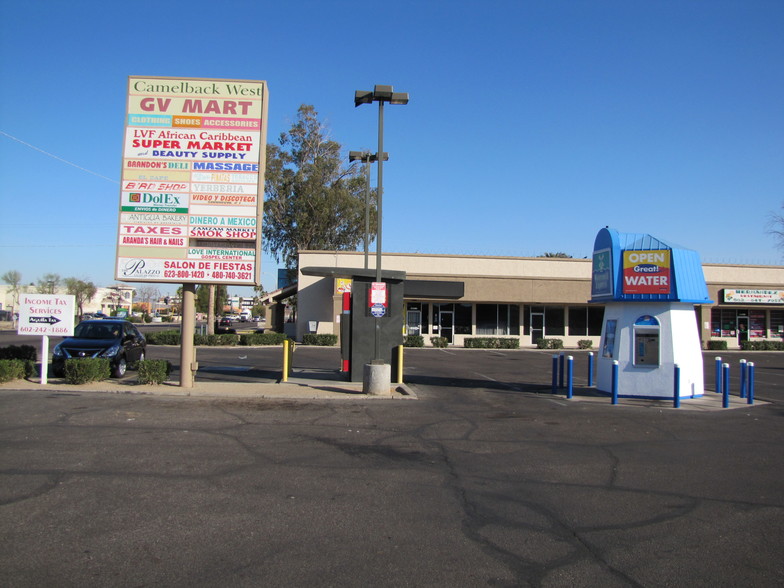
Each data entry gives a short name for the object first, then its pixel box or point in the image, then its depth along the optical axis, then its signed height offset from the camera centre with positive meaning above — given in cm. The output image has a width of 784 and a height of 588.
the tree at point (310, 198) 4991 +1033
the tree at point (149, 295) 14550 +563
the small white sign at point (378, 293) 1500 +73
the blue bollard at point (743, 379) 1534 -127
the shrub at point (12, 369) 1414 -134
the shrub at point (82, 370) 1408 -129
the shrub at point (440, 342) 3644 -110
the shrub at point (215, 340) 3353 -120
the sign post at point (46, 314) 1479 +3
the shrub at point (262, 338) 3459 -108
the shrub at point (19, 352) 1552 -100
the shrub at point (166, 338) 3241 -114
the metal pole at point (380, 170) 1468 +389
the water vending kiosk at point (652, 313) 1430 +39
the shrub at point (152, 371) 1448 -132
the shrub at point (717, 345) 3900 -94
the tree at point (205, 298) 6644 +258
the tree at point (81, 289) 8512 +392
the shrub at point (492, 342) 3628 -106
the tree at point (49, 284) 8656 +457
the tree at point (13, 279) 9388 +548
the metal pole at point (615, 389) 1377 -141
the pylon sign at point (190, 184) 1434 +323
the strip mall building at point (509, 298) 3750 +182
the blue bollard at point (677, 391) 1338 -138
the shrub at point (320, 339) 3547 -107
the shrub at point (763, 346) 3994 -94
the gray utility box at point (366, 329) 1623 -17
